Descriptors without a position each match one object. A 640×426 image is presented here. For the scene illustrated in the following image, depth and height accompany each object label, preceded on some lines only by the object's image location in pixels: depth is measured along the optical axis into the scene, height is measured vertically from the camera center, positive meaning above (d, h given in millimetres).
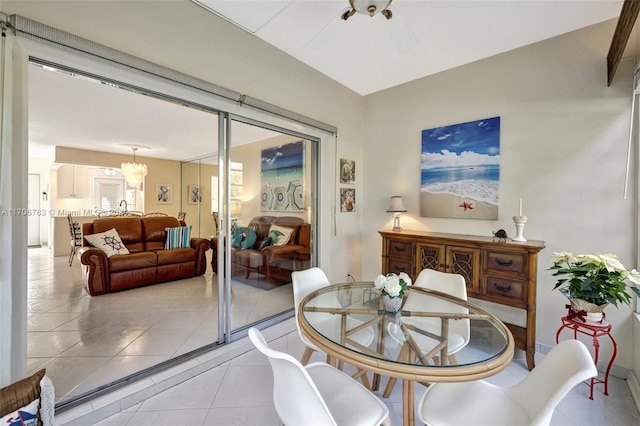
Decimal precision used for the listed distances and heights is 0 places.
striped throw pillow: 4781 -541
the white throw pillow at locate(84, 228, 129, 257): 4020 -540
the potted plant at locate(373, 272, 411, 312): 1575 -465
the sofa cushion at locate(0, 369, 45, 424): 1243 -900
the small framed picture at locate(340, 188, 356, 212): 3625 +141
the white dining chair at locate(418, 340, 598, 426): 1097 -860
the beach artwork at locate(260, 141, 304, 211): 3129 +376
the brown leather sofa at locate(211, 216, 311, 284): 3118 -551
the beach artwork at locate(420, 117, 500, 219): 2744 +444
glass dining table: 1133 -655
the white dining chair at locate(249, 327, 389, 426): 970 -825
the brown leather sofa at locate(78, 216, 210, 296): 3717 -782
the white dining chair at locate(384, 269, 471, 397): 1418 -638
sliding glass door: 2240 -435
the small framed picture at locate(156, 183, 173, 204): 6613 +354
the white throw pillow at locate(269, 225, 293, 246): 3295 -313
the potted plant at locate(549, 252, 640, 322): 1784 -463
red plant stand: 1852 -820
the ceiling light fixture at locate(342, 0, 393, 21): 1675 +1291
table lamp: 3174 +29
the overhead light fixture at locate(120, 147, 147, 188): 5199 +677
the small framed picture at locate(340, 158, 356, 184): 3604 +531
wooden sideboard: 2230 -497
